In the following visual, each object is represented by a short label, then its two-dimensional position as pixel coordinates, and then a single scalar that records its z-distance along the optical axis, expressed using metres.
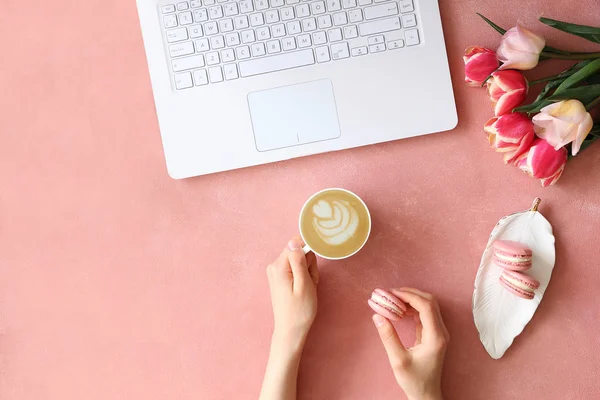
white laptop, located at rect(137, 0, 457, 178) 0.89
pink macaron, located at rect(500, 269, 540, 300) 0.88
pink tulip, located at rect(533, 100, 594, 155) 0.77
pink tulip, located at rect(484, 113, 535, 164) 0.84
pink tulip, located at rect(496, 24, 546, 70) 0.83
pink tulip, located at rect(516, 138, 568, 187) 0.83
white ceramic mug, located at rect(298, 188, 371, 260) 0.87
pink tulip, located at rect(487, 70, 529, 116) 0.84
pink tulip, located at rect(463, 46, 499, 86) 0.86
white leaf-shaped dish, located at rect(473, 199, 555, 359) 0.92
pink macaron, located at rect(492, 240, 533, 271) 0.89
